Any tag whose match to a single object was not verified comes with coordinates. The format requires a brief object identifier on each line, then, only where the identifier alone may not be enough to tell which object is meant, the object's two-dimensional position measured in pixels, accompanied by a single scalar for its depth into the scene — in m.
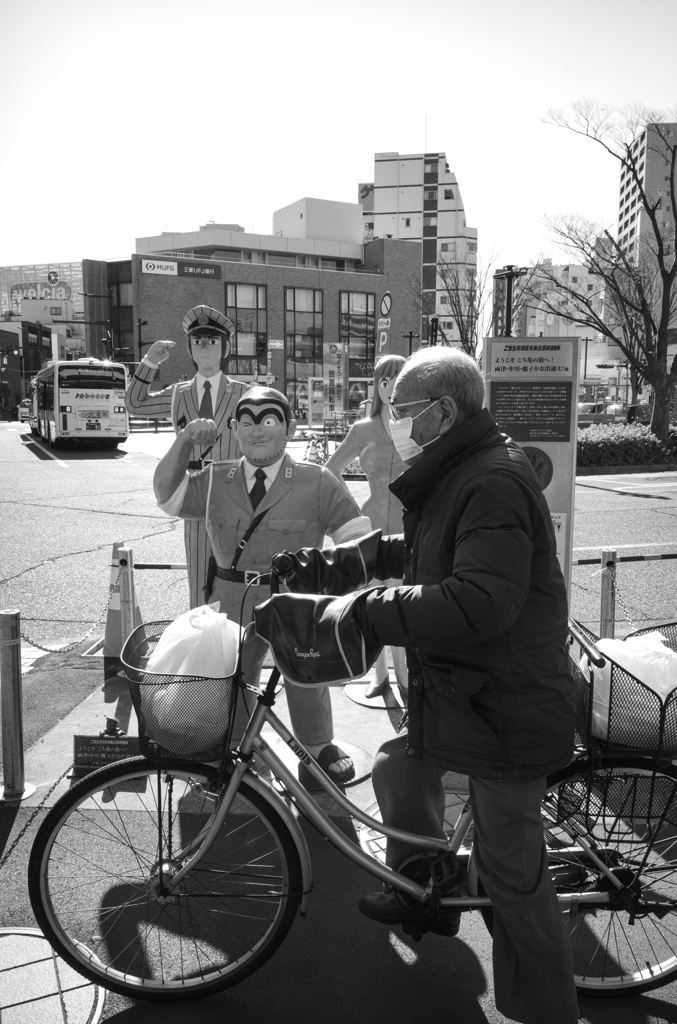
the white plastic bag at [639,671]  2.35
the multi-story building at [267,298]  62.78
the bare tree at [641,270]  20.55
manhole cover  2.36
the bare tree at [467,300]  37.38
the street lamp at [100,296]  64.05
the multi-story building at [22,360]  90.12
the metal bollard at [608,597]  4.86
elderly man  1.90
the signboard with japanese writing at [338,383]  34.16
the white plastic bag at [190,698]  2.25
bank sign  62.03
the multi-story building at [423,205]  96.50
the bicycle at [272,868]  2.35
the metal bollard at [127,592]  5.31
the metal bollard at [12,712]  3.60
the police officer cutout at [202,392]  4.40
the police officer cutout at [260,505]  3.60
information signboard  4.35
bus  26.94
